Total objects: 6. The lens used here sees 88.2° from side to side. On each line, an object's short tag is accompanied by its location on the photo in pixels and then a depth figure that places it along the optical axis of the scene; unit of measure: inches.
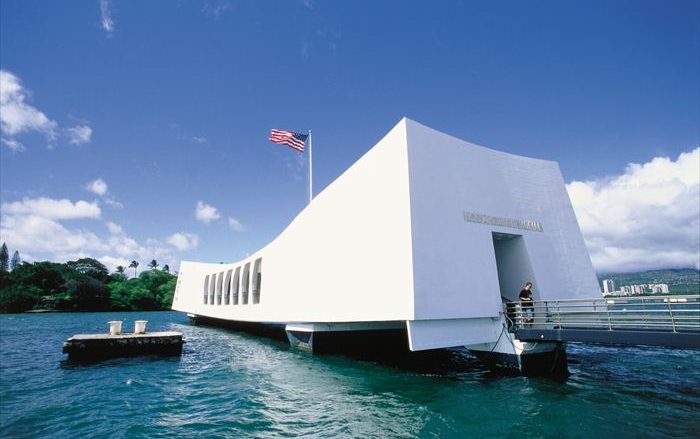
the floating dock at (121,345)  581.4
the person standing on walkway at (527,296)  451.2
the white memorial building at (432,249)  434.3
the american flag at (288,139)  789.2
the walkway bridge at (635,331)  300.8
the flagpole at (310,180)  804.6
